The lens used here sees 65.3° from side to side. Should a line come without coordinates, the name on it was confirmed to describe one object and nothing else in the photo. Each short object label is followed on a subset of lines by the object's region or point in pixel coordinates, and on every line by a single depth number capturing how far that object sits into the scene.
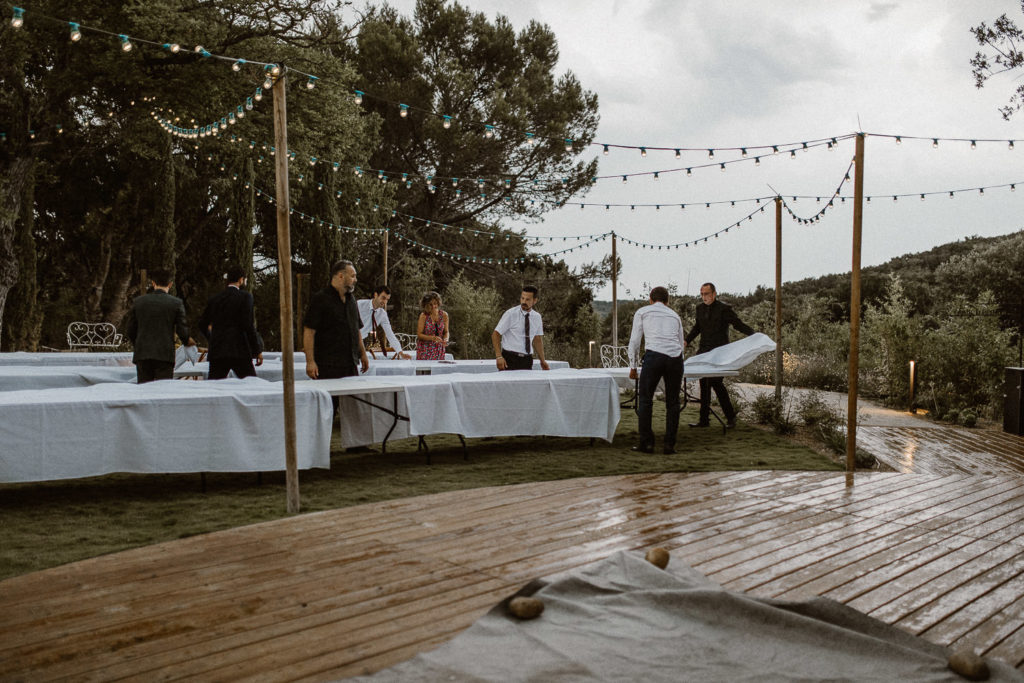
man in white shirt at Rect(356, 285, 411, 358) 8.29
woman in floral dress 8.39
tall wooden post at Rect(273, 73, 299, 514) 4.20
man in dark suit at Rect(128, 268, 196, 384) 6.20
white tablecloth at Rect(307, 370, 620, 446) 5.89
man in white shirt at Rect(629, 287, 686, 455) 6.65
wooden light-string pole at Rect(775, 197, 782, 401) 9.10
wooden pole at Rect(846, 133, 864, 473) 5.58
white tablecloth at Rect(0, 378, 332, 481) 4.37
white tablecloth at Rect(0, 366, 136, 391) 6.45
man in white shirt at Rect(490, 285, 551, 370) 7.80
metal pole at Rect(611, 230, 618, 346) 13.57
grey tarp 2.16
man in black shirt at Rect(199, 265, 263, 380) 6.09
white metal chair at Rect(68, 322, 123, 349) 13.36
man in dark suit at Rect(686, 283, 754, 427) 8.41
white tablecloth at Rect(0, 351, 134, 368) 8.16
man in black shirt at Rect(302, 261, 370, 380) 5.95
